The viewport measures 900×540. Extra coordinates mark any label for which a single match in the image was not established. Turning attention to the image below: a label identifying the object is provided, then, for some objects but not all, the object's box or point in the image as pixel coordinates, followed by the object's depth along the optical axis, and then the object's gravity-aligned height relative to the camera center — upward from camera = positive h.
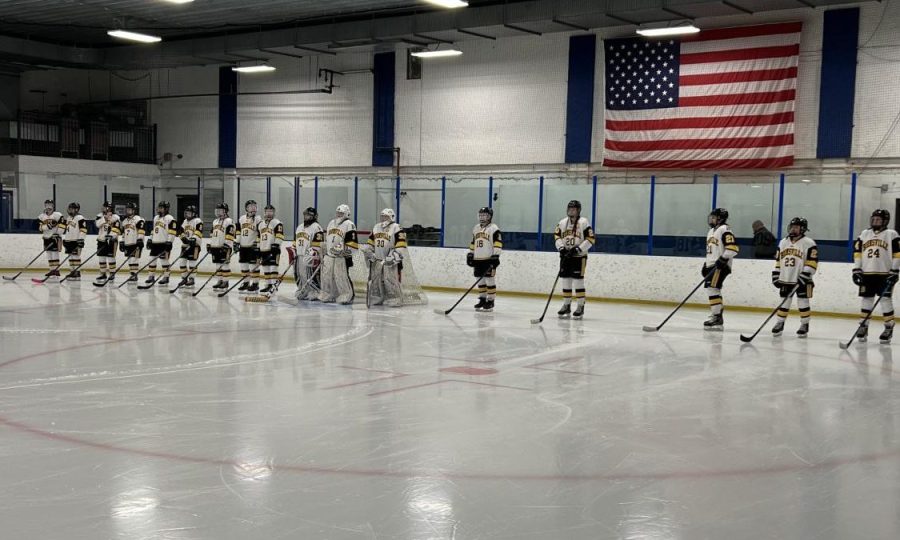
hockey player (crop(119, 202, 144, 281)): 16.12 -0.72
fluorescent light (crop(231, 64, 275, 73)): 19.28 +2.74
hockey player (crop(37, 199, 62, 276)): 16.62 -0.65
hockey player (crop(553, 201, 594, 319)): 12.12 -0.52
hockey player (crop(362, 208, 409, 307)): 13.09 -0.81
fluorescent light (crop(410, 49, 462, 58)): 17.05 +2.84
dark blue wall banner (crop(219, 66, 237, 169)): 22.92 +1.97
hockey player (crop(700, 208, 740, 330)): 11.11 -0.55
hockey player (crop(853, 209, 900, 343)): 10.01 -0.50
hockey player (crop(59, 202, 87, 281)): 16.33 -0.63
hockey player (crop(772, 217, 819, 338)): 10.27 -0.58
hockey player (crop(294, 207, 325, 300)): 13.52 -0.72
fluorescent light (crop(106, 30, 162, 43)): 16.41 +2.87
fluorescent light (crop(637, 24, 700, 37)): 14.99 +2.95
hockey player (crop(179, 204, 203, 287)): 15.34 -0.69
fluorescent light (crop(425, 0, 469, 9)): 13.60 +2.97
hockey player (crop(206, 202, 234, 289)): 15.03 -0.72
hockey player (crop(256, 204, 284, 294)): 14.07 -0.70
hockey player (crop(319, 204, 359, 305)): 13.26 -0.84
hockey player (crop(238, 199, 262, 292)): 14.83 -0.67
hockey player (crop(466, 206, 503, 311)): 12.79 -0.68
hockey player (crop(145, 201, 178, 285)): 15.76 -0.67
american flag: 15.99 +2.05
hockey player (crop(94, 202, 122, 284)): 15.95 -0.76
